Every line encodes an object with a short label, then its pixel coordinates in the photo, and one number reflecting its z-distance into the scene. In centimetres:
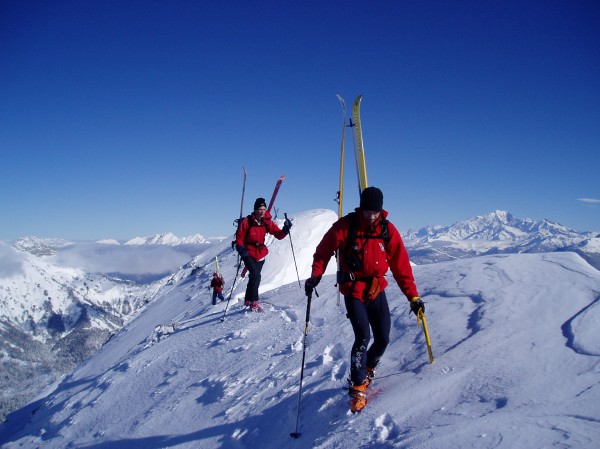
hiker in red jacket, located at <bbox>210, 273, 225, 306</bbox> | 1707
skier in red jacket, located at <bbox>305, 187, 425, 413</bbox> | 486
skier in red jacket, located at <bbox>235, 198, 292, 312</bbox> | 1056
